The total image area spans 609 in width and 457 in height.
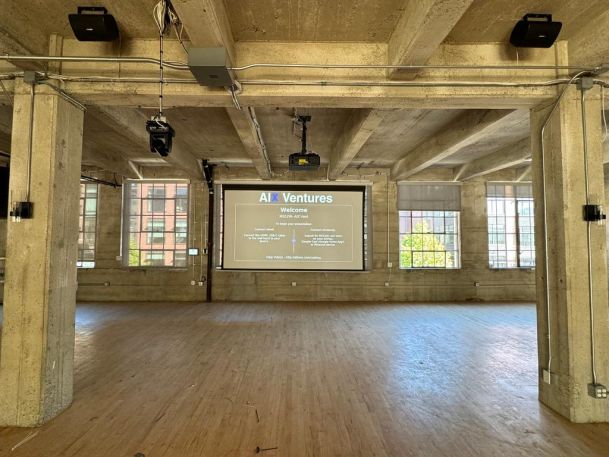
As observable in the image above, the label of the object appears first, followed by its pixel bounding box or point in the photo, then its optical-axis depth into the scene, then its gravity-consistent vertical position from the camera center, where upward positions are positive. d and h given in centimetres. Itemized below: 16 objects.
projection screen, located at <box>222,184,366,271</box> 691 +39
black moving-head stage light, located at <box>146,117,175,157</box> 239 +83
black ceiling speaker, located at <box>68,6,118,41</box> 218 +150
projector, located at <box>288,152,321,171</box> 462 +121
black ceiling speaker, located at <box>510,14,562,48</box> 225 +151
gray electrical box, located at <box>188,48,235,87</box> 223 +126
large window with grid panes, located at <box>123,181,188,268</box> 749 +49
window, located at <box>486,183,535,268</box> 772 +49
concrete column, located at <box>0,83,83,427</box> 238 -25
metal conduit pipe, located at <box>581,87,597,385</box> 247 +5
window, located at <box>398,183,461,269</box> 767 +46
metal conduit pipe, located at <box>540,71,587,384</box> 262 +15
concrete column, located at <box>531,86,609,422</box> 247 -18
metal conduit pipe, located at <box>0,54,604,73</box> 234 +137
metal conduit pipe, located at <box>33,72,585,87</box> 257 +130
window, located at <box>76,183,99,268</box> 743 +44
